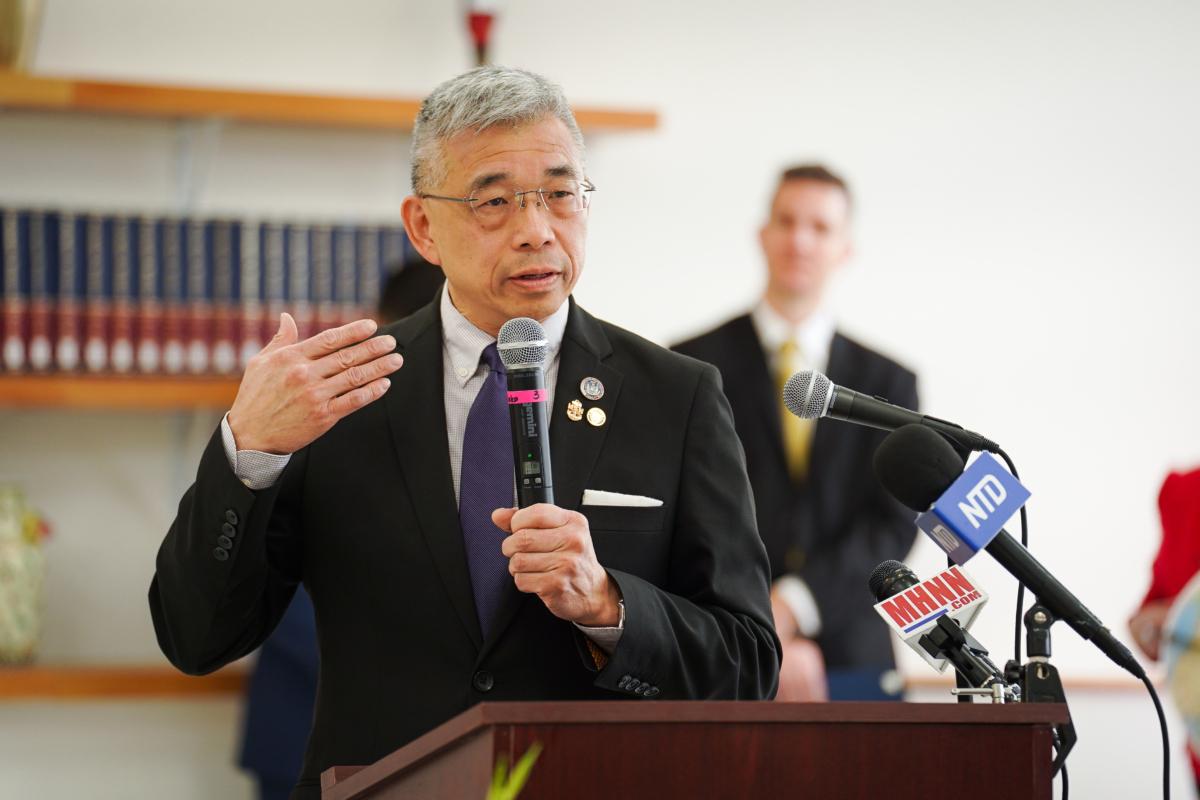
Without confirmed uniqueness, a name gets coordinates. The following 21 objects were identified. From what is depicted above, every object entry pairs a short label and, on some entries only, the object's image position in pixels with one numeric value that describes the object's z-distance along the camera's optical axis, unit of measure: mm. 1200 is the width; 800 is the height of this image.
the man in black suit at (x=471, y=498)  3633
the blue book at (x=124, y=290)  8211
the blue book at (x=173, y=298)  8273
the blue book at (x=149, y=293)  8242
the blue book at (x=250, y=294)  8328
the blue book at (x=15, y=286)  8102
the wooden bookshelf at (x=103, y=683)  7949
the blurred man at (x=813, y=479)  7578
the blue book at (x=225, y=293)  8305
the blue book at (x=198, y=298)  8289
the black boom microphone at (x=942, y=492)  3043
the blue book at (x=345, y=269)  8422
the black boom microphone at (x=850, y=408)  3270
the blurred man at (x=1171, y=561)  5863
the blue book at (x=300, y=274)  8383
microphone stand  3018
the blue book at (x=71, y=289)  8164
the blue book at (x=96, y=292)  8187
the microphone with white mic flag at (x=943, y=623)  3156
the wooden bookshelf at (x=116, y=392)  8031
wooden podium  2699
